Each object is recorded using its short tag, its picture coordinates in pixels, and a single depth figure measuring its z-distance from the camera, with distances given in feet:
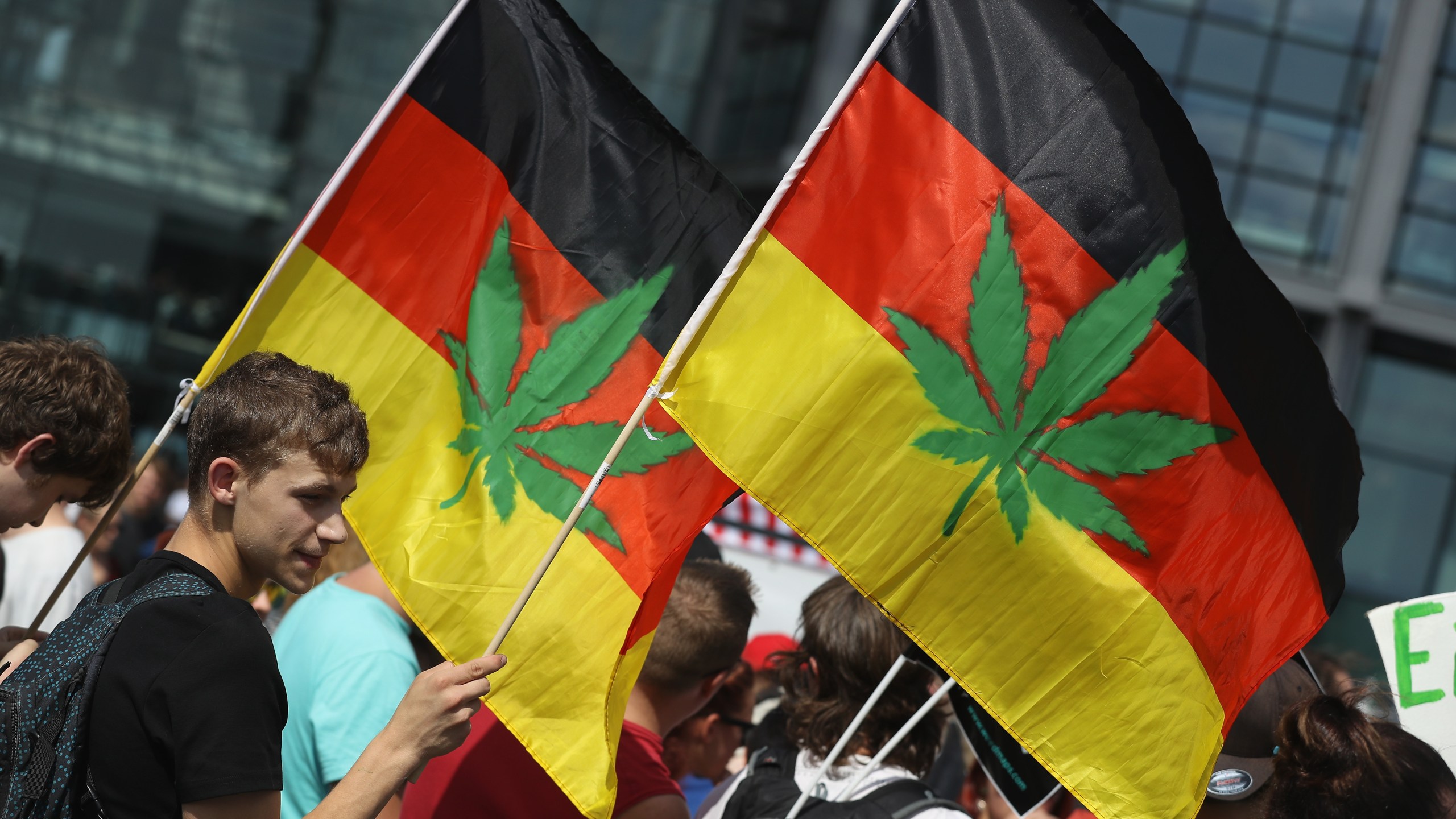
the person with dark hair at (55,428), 15.88
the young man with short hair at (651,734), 18.69
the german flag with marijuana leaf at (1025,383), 17.16
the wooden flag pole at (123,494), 17.51
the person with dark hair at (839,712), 18.76
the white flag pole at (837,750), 17.88
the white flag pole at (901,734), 17.93
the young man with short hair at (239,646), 11.80
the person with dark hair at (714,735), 24.57
